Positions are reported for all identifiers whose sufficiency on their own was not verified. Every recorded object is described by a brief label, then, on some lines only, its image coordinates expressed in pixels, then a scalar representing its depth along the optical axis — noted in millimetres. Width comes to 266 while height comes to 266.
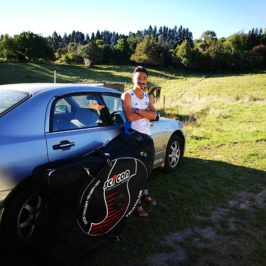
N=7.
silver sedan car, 3035
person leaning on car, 3975
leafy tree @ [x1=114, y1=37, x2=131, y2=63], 79062
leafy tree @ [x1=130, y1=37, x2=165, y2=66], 73925
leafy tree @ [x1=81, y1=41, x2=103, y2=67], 72000
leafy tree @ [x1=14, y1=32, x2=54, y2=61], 70875
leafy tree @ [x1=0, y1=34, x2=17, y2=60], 69250
